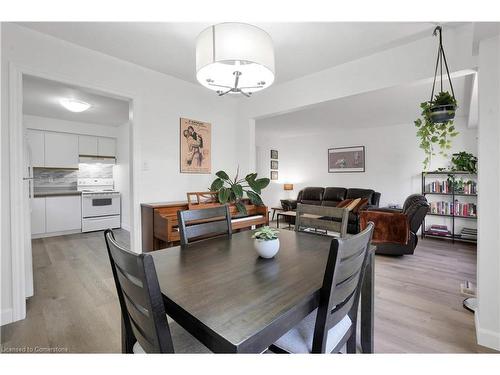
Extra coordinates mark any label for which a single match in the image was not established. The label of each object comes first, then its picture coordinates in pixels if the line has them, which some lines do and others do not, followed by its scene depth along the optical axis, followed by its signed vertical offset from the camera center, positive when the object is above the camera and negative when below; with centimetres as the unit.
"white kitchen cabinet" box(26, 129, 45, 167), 457 +73
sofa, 492 -33
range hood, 519 +55
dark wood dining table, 72 -41
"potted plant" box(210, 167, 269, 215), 295 -9
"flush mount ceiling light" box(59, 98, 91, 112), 342 +114
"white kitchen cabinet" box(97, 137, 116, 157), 540 +85
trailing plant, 169 +45
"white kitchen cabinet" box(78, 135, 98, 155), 514 +85
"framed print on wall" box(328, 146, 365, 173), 598 +62
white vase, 127 -33
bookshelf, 445 -21
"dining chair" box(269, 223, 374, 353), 88 -48
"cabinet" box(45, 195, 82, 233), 462 -57
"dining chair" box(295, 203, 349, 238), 174 -28
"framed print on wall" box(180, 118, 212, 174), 310 +50
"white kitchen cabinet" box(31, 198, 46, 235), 444 -59
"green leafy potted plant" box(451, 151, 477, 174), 384 +34
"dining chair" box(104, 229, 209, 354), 72 -39
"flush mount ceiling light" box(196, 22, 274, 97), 135 +77
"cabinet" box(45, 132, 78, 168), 478 +69
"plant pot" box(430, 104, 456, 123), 168 +50
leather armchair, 339 -62
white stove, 497 -45
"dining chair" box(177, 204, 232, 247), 160 -29
